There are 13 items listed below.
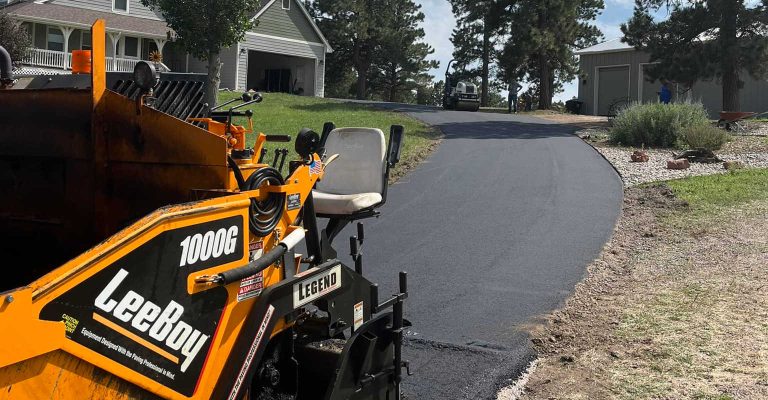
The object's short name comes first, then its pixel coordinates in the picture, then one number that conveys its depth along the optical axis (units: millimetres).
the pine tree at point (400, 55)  59569
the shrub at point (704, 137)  18891
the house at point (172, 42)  33188
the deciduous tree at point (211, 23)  20625
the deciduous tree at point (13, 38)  26922
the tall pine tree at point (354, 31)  56219
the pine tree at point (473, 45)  48875
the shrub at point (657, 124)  20234
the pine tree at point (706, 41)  25469
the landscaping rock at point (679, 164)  16438
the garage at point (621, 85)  35969
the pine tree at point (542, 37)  37938
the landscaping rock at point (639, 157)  17375
